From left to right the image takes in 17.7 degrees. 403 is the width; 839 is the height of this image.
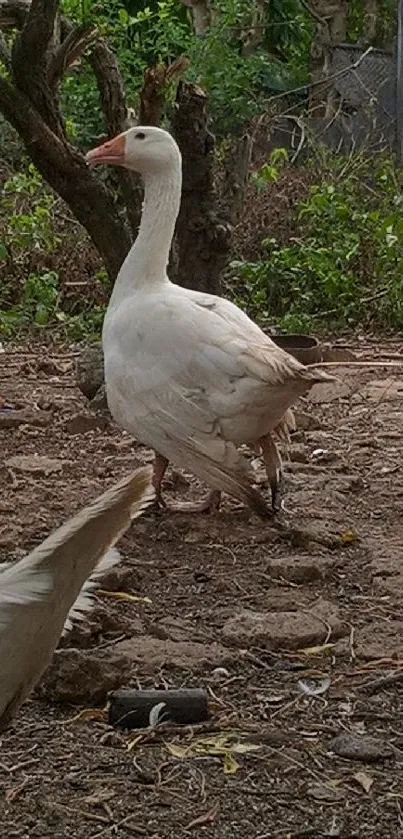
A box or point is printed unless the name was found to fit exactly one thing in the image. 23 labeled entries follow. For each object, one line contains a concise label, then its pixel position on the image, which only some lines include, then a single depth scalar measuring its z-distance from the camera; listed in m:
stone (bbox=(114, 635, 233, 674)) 3.58
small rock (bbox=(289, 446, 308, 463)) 5.91
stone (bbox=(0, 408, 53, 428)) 6.41
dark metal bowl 7.41
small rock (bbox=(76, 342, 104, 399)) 6.82
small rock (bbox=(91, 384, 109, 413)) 6.68
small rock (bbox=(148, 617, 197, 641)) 3.80
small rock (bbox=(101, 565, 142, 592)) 4.17
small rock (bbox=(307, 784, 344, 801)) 2.85
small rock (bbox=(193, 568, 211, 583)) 4.35
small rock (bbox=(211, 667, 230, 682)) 3.54
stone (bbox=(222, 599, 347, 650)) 3.76
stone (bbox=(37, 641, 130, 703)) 3.30
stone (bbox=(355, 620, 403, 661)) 3.71
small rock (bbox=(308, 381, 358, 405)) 7.11
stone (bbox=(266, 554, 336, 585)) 4.34
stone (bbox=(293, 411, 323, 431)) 6.50
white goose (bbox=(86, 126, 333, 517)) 4.56
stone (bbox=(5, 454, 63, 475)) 5.62
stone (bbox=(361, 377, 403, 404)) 7.10
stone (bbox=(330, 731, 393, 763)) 3.04
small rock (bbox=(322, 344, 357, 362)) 7.93
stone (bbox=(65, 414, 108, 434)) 6.38
